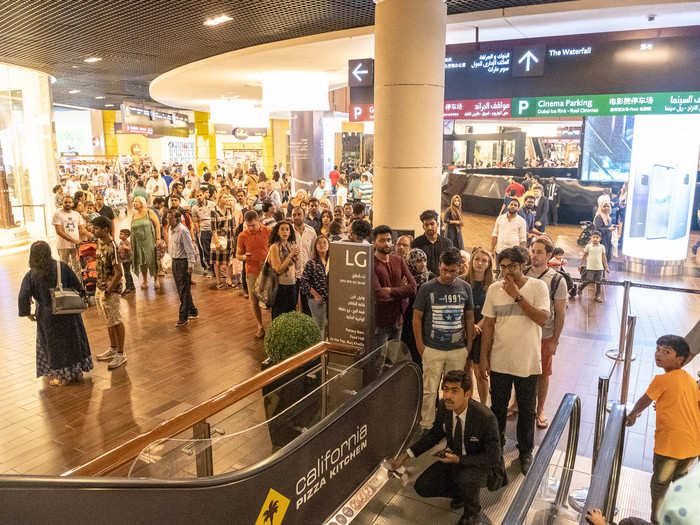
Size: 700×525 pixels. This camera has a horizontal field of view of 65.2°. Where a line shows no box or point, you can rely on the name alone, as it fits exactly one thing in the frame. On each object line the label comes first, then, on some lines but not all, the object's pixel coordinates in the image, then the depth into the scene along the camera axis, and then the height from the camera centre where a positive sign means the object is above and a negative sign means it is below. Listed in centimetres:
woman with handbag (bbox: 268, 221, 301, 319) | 626 -116
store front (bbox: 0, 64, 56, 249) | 1453 +9
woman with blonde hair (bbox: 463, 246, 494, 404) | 502 -105
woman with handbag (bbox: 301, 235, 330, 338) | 595 -130
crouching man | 352 -189
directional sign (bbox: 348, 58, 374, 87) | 893 +142
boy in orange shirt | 336 -155
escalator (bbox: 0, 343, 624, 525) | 200 -155
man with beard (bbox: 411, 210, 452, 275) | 630 -93
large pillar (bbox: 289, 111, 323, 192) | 1517 +35
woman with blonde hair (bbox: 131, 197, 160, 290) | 901 -129
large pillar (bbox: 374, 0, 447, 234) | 685 +69
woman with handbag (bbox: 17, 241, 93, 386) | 563 -167
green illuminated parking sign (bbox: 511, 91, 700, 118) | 711 +77
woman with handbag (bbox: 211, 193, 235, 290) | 978 -119
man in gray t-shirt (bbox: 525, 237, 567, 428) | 443 -115
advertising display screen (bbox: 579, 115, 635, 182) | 1855 +51
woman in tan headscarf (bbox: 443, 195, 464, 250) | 918 -100
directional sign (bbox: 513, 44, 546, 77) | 752 +138
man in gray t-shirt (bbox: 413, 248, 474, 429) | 425 -127
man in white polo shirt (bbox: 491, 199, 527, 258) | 839 -102
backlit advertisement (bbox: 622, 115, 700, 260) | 1058 -42
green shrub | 438 -139
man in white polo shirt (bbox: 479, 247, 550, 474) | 404 -131
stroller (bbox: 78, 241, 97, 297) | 786 -146
